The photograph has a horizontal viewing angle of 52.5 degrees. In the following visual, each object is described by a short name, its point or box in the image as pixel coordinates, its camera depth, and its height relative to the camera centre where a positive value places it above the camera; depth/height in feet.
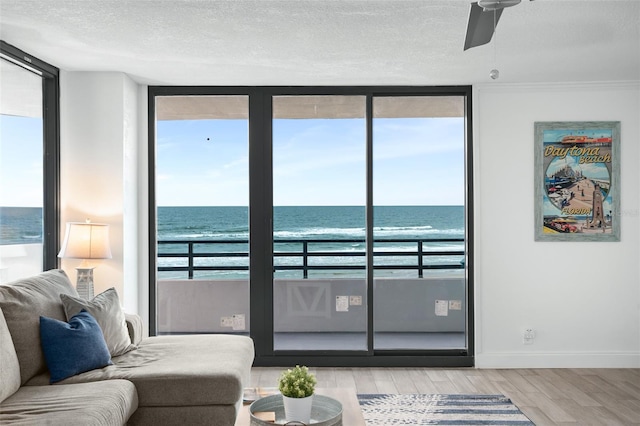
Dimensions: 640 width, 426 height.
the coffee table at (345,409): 10.27 -3.18
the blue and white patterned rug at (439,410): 13.71 -4.27
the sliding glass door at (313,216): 18.70 +0.09
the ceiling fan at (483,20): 8.93 +2.99
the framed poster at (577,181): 18.28 +1.03
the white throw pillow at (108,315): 12.40 -1.86
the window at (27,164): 14.08 +1.33
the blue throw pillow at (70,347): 11.23 -2.22
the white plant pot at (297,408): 9.89 -2.89
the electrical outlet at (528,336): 18.40 -3.35
